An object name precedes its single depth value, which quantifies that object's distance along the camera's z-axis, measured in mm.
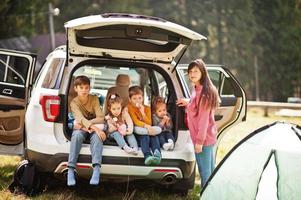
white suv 5061
